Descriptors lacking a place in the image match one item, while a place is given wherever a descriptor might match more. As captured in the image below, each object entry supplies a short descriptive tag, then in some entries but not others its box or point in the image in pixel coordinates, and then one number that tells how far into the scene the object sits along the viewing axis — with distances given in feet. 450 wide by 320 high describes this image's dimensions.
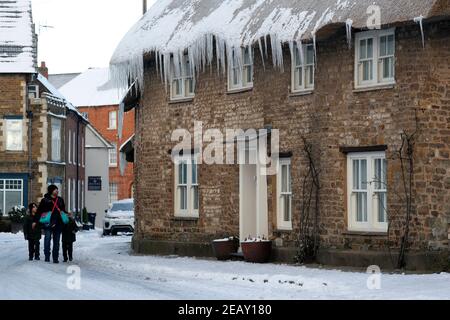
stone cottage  71.00
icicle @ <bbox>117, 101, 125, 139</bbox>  101.01
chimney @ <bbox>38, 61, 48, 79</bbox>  221.25
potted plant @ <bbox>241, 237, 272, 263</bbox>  80.38
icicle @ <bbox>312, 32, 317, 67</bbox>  74.02
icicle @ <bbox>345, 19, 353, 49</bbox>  71.72
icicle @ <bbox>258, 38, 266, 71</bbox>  79.05
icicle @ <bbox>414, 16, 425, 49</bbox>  67.63
